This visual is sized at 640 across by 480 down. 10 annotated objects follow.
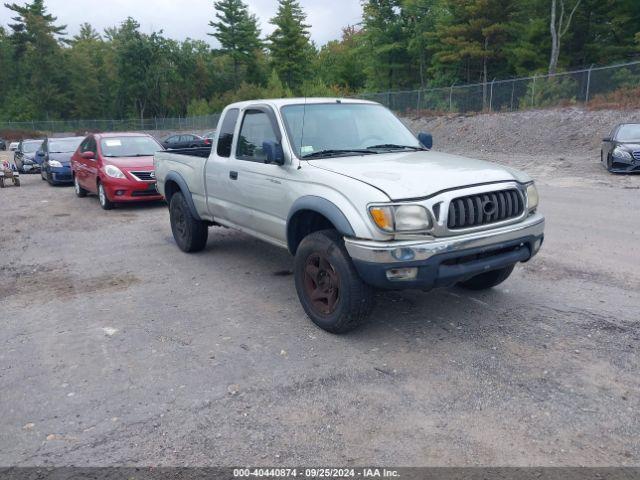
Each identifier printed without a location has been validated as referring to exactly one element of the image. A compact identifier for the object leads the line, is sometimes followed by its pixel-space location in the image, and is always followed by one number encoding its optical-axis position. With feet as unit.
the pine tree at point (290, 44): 214.48
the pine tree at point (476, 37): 129.59
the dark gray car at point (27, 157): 74.74
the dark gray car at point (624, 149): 47.42
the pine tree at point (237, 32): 240.32
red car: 38.24
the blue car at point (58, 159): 54.75
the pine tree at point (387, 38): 162.91
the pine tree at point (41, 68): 263.49
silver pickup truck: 13.38
